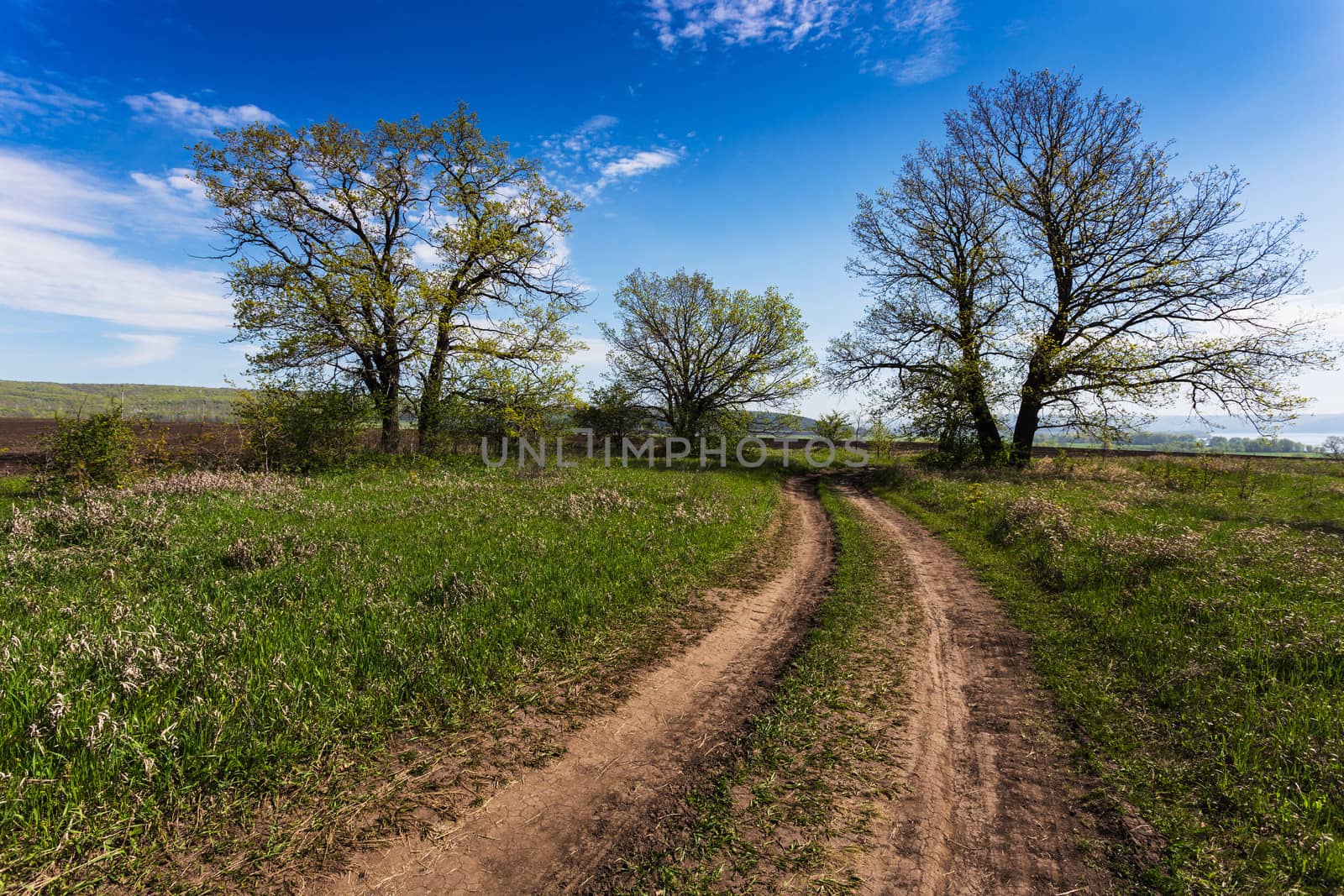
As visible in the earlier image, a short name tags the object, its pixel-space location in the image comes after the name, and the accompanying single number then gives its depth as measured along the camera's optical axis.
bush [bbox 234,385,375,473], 17.72
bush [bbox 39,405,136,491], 12.82
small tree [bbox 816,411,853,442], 43.59
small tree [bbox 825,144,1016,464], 25.22
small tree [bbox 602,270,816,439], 34.81
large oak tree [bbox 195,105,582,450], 19.61
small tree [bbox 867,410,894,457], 35.47
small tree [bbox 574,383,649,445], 37.88
